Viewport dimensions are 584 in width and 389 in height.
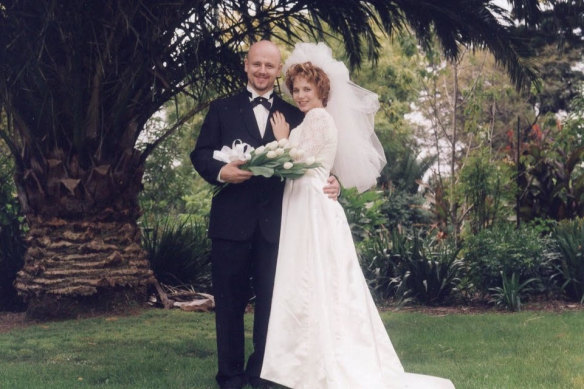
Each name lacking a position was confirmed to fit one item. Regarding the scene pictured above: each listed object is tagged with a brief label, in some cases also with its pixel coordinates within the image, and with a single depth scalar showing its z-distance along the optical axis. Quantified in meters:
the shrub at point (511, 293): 8.11
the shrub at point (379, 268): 9.01
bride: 4.27
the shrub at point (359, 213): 10.61
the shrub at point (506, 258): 8.43
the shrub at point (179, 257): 9.59
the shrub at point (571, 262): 8.50
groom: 4.45
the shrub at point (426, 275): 8.82
